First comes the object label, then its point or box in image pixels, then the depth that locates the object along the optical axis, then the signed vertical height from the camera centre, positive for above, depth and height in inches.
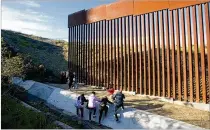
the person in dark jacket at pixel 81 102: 547.2 -49.1
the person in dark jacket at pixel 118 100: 507.5 -43.6
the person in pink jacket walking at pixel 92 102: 533.5 -48.1
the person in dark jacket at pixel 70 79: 742.0 -9.8
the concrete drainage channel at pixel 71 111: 465.8 -67.1
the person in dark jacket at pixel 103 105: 520.2 -53.1
